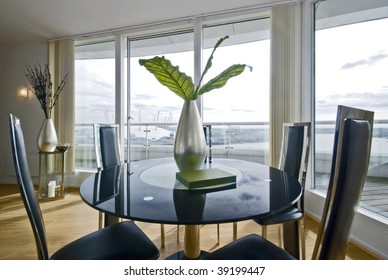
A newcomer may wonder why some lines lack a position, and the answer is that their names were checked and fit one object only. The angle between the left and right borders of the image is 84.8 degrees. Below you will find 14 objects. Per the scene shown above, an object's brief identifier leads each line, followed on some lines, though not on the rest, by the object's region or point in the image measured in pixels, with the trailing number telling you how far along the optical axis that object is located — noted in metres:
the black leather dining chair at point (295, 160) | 1.26
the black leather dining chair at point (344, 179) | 0.54
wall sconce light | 3.62
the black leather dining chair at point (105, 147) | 1.73
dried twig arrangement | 3.12
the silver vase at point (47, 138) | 2.94
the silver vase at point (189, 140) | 1.15
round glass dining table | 0.66
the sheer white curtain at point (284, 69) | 2.49
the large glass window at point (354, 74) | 1.80
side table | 2.92
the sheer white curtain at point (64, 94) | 3.42
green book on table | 0.93
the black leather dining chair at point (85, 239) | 0.75
